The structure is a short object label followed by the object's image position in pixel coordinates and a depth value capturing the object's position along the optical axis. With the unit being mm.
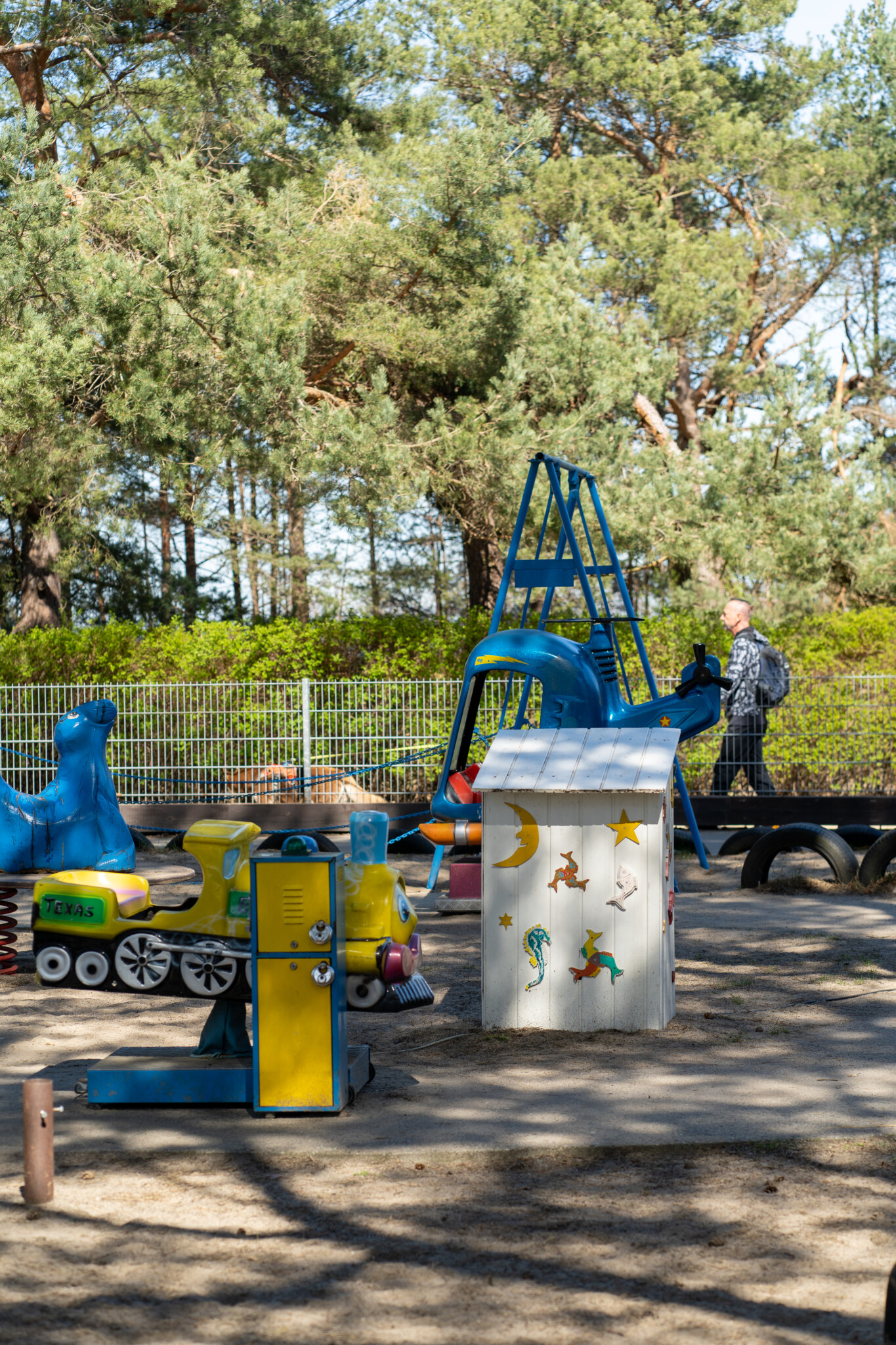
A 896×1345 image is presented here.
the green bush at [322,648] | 16781
